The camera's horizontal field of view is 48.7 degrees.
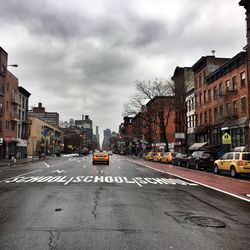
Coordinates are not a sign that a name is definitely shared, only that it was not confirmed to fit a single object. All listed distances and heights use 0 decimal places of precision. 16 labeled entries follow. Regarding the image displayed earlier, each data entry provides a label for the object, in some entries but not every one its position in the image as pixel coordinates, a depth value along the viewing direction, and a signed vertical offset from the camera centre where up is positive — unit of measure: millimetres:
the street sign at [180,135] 42767 +2339
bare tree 46621 +8934
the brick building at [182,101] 44159 +8186
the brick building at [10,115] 44447 +5566
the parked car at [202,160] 25012 -885
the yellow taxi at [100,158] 32111 -1012
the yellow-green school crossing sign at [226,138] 23087 +1048
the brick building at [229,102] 30695 +6004
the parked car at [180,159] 30167 -1036
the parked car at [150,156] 48604 -1208
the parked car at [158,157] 42476 -1130
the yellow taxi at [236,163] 17856 -807
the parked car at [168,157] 37835 -969
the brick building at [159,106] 47759 +7828
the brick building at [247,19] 28367 +13468
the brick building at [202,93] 40247 +8698
